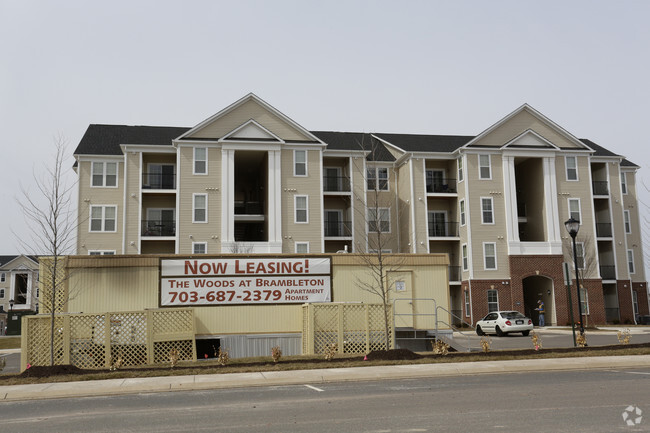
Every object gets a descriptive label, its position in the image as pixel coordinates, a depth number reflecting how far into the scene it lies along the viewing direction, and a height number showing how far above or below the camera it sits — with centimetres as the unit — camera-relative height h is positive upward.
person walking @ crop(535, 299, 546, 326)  4100 -100
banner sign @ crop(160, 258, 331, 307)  2117 +82
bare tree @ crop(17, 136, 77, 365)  1745 +152
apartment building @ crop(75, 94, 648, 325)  4056 +705
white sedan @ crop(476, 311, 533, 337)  3259 -135
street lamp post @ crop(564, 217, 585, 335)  2227 +254
